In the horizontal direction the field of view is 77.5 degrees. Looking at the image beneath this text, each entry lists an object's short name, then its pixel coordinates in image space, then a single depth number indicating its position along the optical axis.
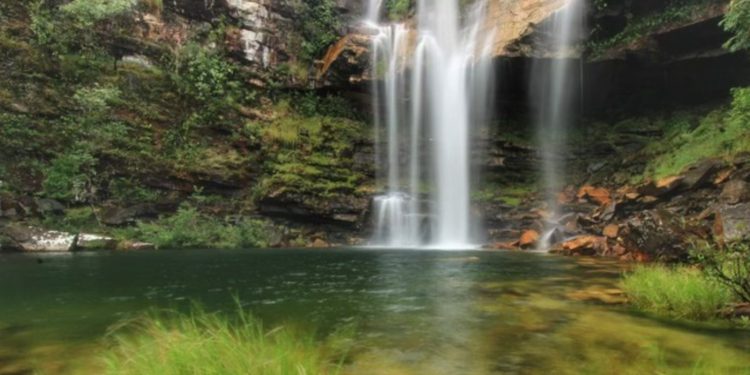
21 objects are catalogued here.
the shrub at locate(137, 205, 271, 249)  22.19
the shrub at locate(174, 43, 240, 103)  27.42
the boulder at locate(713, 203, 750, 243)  11.54
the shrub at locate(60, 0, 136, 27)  24.81
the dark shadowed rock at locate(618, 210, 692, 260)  11.72
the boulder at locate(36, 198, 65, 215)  21.04
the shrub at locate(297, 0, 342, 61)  31.11
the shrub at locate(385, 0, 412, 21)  31.62
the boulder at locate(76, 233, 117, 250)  20.23
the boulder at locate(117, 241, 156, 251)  20.80
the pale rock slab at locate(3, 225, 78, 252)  18.98
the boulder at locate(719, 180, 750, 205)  14.20
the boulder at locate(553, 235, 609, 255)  15.92
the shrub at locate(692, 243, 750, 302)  6.24
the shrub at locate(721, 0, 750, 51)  13.12
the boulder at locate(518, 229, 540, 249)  20.29
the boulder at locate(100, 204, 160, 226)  22.66
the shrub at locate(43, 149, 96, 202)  21.73
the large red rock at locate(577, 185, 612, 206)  22.27
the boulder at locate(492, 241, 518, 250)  21.19
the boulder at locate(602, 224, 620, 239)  16.09
